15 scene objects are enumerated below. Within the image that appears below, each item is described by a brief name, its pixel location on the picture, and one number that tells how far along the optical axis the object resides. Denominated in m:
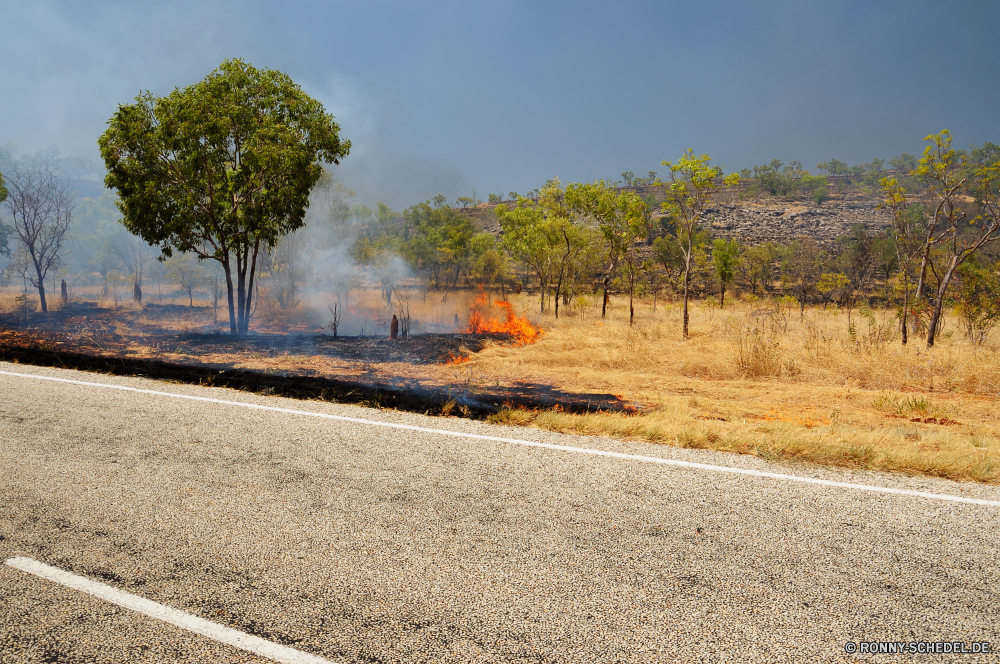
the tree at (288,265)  39.31
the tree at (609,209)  29.05
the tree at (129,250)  51.72
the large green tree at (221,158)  16.66
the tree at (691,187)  20.55
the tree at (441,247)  51.75
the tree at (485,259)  50.78
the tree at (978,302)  17.33
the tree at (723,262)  43.53
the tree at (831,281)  40.34
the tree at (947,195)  15.34
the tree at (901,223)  17.45
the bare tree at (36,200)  26.58
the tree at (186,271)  47.47
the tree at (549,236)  31.41
